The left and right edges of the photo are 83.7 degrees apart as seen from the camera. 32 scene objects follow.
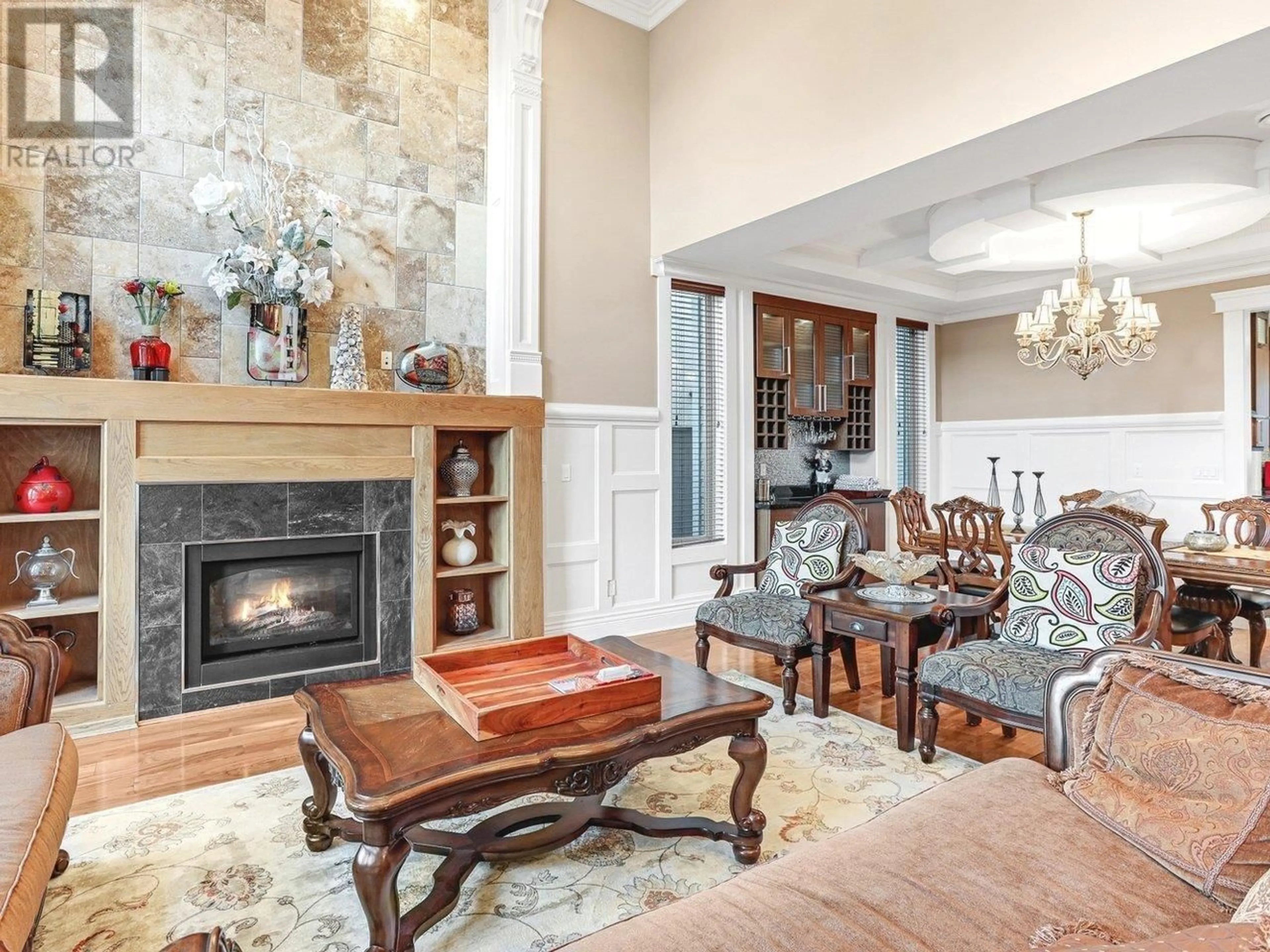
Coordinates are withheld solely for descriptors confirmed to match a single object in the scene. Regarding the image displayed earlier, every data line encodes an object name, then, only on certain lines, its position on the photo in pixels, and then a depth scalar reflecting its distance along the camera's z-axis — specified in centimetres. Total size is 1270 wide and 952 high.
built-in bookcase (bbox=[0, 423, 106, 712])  320
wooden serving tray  185
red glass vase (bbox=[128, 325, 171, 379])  331
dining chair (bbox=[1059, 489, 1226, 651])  320
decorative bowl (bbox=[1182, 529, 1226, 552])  388
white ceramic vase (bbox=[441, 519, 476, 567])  413
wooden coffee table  154
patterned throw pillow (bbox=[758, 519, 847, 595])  368
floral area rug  179
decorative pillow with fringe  127
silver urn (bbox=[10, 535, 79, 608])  310
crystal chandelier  452
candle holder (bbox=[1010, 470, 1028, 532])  492
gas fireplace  342
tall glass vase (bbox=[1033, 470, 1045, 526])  484
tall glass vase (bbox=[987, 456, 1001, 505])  582
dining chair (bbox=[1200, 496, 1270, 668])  371
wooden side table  291
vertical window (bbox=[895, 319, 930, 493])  714
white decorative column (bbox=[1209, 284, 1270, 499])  552
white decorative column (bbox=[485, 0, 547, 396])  433
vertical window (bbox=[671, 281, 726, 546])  529
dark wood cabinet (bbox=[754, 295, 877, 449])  591
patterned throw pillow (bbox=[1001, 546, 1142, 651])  264
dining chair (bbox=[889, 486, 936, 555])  487
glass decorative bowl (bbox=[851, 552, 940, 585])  324
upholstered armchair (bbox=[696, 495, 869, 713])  330
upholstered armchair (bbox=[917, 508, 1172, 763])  246
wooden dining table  342
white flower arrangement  348
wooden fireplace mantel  311
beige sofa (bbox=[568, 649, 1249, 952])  114
